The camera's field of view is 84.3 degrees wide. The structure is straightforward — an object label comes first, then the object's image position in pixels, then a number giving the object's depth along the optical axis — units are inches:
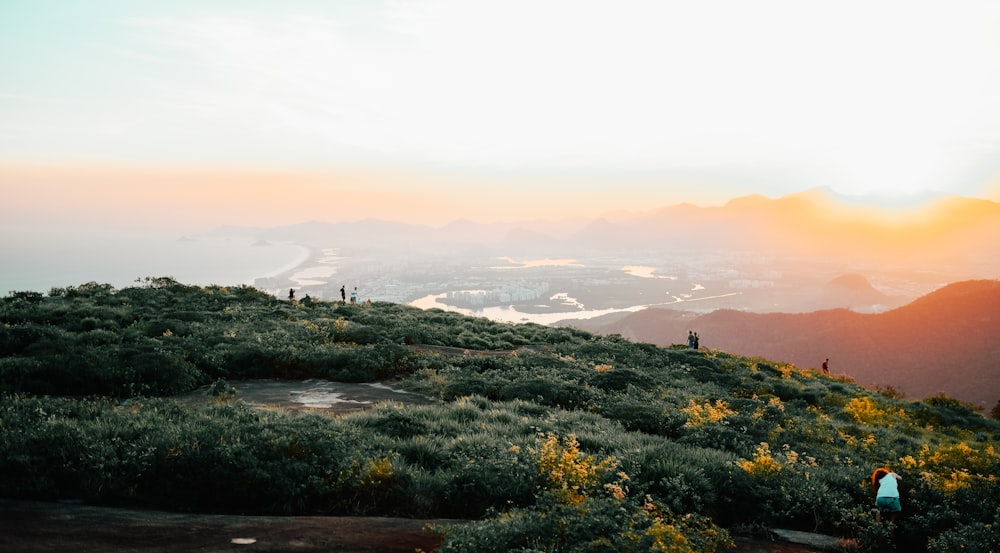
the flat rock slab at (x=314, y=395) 544.7
